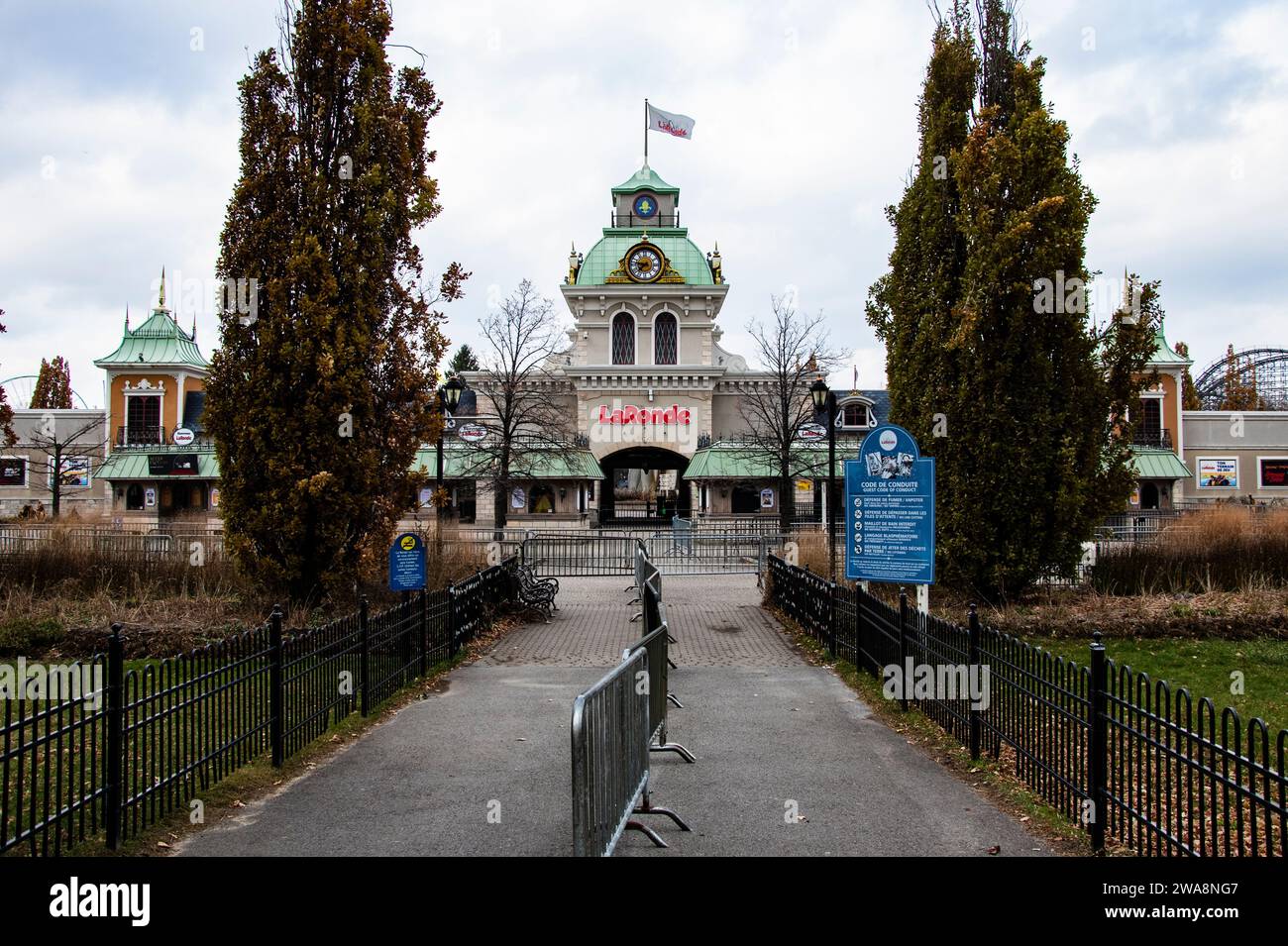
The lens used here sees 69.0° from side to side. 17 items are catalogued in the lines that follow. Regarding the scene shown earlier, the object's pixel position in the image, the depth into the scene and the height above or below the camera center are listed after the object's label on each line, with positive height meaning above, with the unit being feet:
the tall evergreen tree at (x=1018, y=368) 48.80 +6.63
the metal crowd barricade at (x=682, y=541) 96.12 -5.01
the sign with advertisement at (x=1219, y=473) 166.50 +2.94
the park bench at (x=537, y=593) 58.80 -6.37
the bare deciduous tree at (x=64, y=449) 161.58 +8.45
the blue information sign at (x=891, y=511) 37.91 -0.83
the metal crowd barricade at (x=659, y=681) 23.21 -4.95
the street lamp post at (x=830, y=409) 66.13 +6.26
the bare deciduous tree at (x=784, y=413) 131.13 +12.49
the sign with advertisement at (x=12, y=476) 165.58 +3.72
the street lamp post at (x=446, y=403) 64.08 +6.35
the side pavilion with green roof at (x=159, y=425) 160.45 +13.33
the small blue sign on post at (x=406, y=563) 44.04 -3.21
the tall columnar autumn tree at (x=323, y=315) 45.80 +9.15
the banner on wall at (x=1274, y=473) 165.07 +2.87
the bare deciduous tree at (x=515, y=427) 133.28 +10.09
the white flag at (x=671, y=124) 165.99 +65.97
